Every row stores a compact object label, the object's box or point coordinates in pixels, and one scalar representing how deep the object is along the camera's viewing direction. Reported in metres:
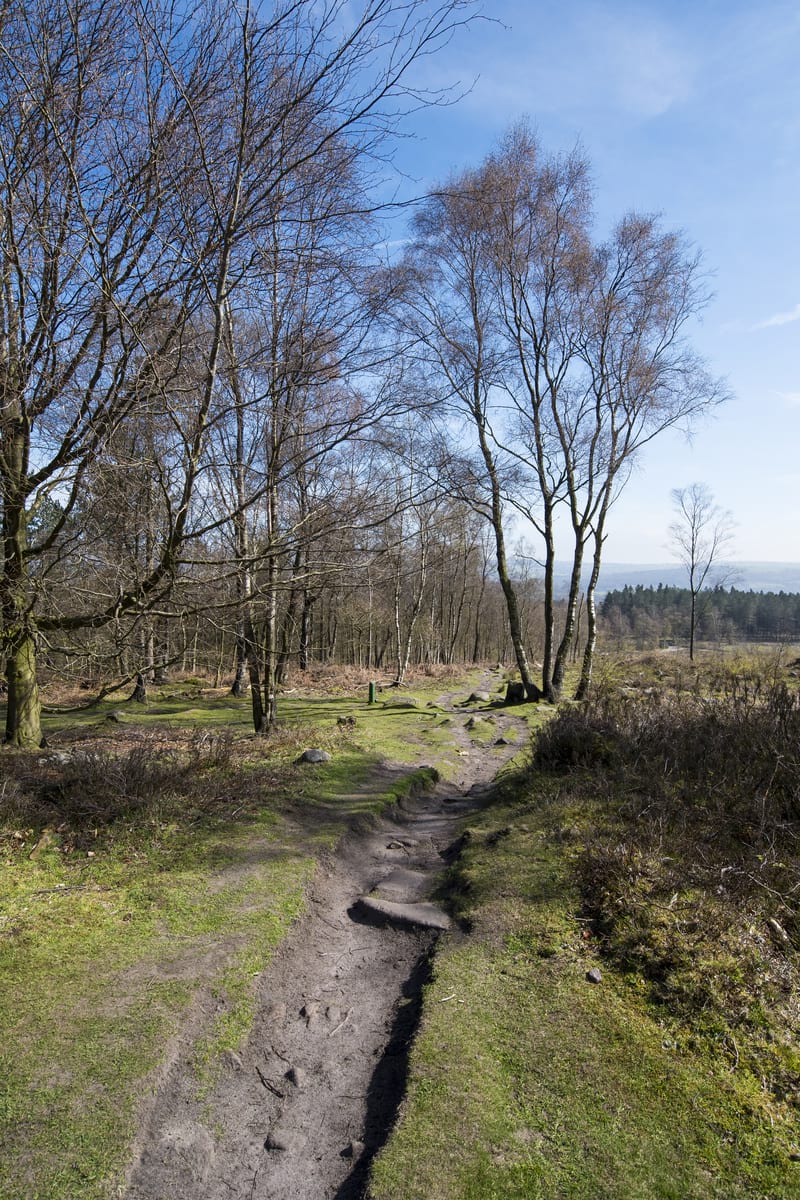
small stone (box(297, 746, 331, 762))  8.80
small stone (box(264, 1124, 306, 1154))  2.90
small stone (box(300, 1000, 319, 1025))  3.86
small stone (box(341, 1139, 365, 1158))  2.84
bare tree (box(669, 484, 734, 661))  33.06
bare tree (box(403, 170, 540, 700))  14.58
